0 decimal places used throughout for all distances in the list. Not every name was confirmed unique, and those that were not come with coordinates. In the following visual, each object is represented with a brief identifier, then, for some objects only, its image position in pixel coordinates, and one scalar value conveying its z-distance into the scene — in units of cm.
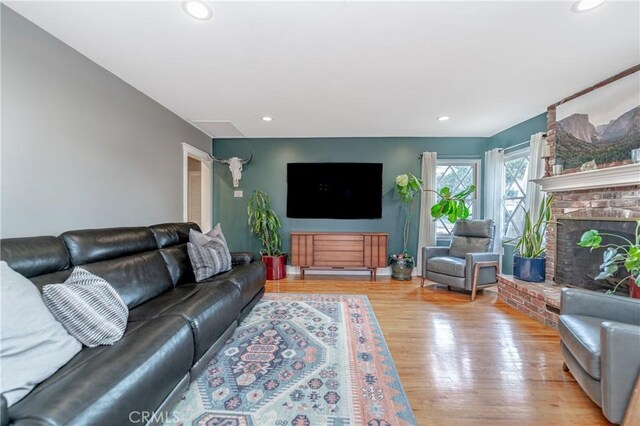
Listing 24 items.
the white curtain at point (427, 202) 437
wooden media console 420
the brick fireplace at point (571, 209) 227
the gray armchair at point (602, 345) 128
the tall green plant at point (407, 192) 421
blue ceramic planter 305
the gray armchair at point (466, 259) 334
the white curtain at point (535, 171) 323
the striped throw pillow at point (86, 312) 126
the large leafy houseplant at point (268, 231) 418
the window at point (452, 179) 449
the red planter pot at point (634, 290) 197
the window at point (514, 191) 372
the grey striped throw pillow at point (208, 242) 271
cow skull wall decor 443
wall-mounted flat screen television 448
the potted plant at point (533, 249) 305
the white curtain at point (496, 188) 400
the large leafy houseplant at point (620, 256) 179
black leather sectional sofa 94
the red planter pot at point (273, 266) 417
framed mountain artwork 226
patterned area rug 142
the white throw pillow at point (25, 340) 96
